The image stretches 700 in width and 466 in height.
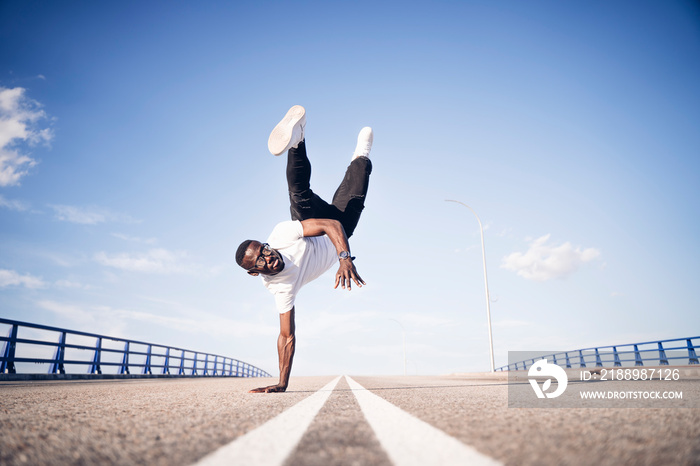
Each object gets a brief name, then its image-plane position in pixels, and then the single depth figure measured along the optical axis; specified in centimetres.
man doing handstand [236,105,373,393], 442
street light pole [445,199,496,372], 1761
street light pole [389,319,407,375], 4075
